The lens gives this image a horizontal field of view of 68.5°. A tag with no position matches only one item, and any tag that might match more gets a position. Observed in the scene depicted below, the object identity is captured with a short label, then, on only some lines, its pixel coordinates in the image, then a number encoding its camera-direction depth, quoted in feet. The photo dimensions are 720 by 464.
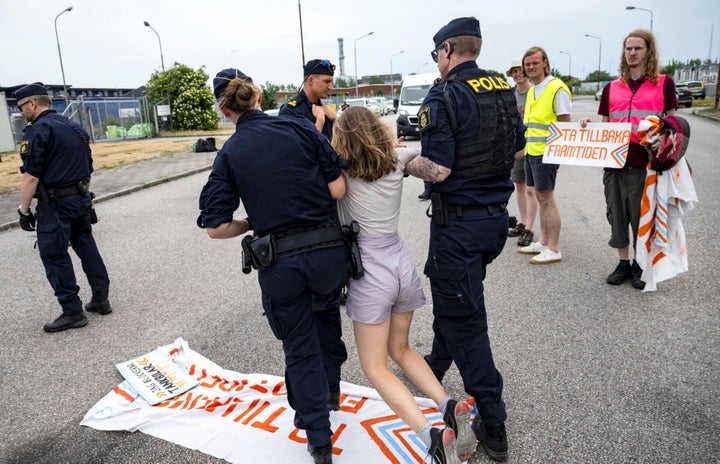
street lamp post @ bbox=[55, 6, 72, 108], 108.99
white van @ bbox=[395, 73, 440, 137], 63.31
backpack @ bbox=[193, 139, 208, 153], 67.56
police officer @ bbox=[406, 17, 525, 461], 8.62
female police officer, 7.95
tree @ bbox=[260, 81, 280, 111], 140.56
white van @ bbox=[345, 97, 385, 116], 141.71
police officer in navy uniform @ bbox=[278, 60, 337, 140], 14.57
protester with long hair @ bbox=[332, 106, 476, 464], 8.41
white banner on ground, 9.34
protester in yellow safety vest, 17.34
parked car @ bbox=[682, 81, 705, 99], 143.84
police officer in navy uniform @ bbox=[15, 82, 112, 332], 14.66
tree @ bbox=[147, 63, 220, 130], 104.37
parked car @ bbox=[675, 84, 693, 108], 124.47
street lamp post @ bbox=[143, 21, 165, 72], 106.76
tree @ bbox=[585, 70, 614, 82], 339.36
